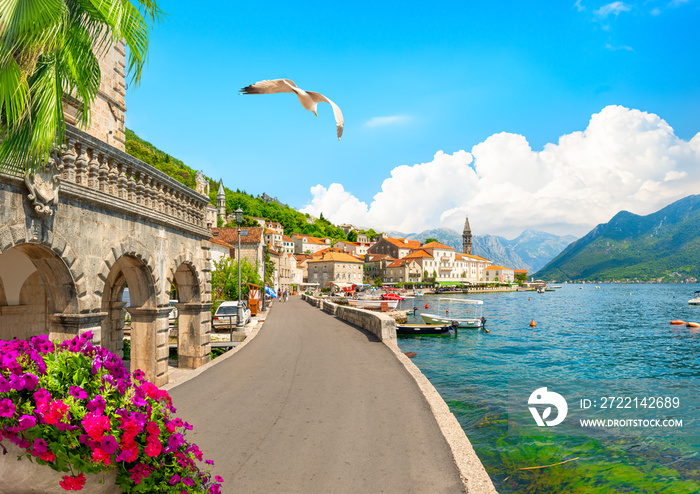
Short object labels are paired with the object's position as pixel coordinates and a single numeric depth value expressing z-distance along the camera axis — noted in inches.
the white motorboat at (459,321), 1657.2
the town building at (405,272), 5989.2
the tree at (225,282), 1413.6
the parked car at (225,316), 1060.5
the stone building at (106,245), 288.2
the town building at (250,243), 2319.1
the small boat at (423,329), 1470.2
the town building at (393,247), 6722.4
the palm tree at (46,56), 194.7
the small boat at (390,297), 2516.0
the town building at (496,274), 7313.0
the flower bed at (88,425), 128.3
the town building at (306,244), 6692.9
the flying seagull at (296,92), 252.5
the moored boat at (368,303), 2266.2
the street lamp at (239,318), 1031.8
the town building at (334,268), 5177.2
